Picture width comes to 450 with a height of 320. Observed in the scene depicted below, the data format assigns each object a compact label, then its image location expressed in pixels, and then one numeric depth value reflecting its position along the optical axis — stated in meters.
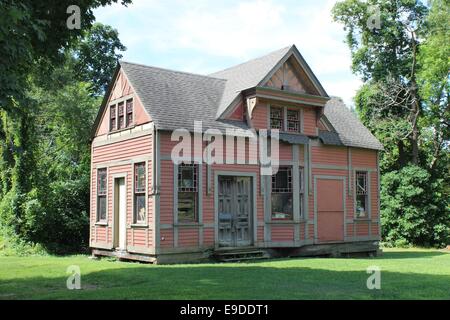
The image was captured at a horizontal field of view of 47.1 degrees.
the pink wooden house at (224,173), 17.72
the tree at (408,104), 30.27
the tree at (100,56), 45.28
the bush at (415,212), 29.81
